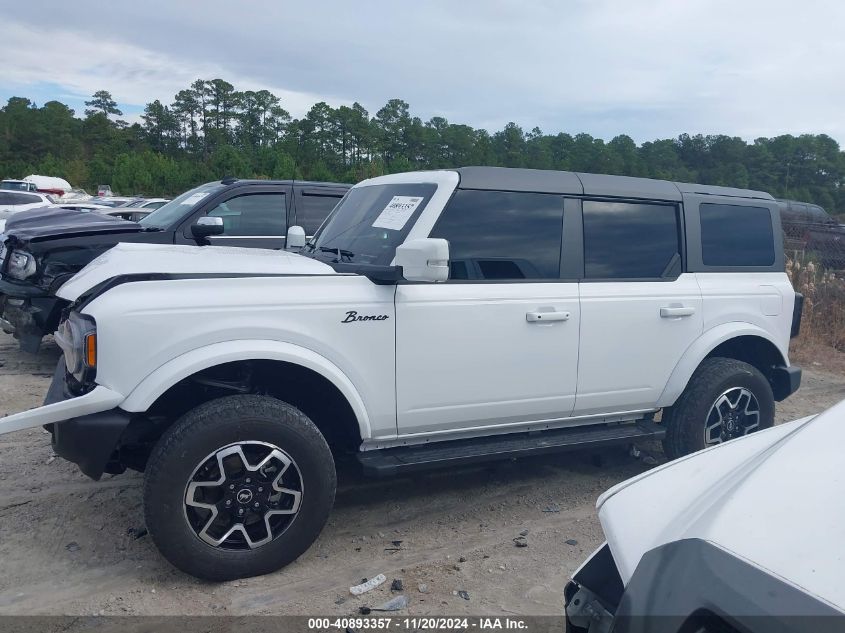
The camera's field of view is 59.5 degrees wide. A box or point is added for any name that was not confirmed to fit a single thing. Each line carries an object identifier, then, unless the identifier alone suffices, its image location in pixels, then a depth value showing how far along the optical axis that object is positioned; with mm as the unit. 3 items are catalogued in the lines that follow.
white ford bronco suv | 3316
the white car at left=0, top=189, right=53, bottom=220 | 21222
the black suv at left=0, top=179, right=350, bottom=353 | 6398
